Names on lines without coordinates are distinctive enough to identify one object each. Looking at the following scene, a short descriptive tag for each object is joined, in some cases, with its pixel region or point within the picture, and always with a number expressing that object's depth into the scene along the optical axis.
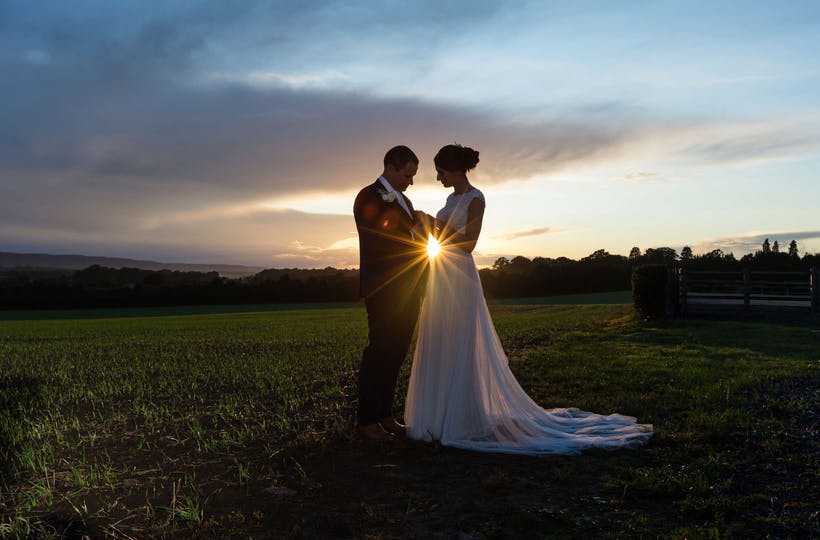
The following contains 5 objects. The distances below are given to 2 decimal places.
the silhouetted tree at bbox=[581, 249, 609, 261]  50.94
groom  6.20
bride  6.23
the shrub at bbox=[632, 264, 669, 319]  20.91
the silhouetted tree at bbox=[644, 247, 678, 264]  42.68
